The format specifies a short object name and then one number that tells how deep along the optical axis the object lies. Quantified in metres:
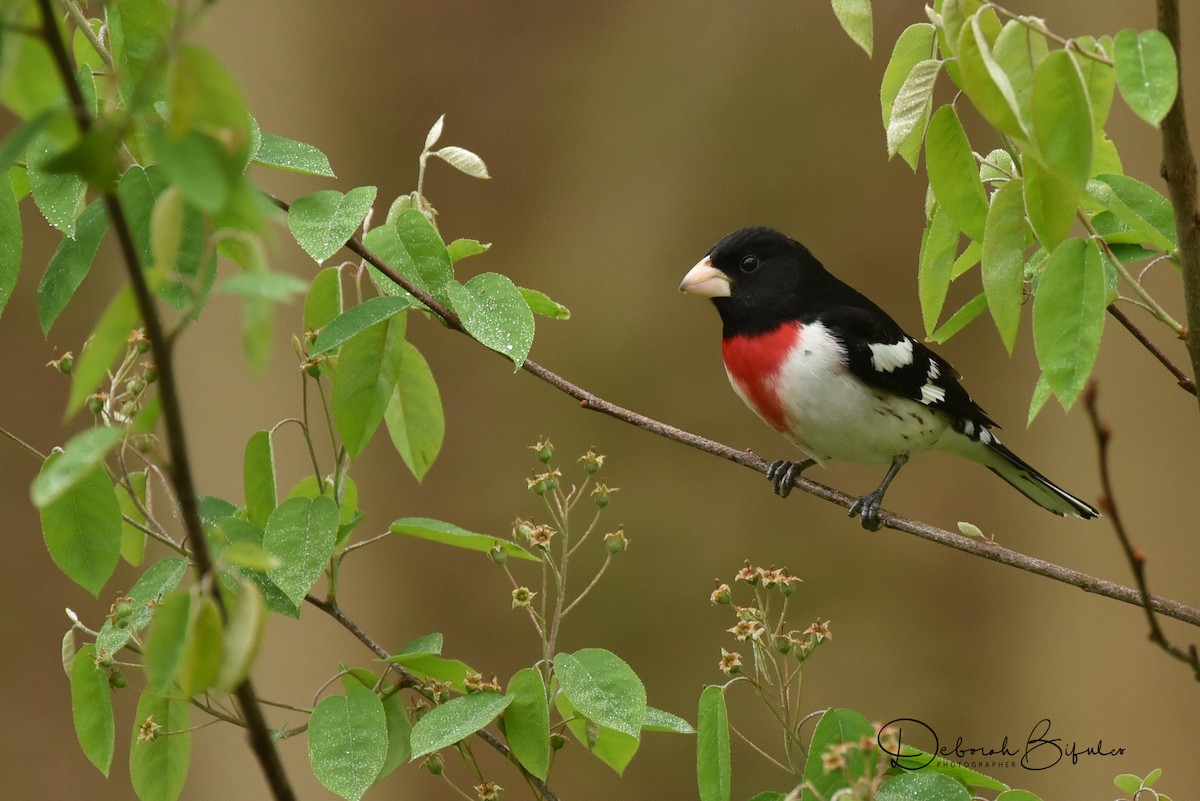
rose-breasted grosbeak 8.53
